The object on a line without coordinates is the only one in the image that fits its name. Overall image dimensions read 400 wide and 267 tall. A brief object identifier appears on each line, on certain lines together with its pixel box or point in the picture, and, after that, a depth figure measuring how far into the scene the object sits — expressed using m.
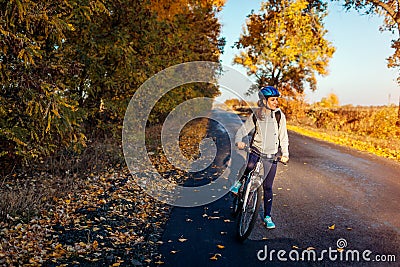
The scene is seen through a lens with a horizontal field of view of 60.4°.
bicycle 4.74
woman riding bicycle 5.02
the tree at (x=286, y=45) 29.66
